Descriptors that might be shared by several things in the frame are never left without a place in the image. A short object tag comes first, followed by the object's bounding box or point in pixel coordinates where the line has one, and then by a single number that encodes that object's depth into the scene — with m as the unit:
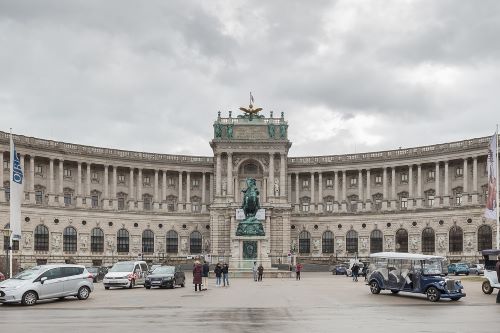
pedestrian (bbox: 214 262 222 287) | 55.66
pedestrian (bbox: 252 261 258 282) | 68.53
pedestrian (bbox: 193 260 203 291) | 49.41
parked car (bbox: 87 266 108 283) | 68.13
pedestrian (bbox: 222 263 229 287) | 56.44
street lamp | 53.48
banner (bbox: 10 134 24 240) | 52.98
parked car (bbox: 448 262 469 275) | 84.50
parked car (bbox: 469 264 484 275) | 84.73
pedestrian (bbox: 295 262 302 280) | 72.94
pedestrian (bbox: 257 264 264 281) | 67.44
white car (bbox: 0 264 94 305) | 36.77
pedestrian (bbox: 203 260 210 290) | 52.04
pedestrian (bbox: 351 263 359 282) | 66.94
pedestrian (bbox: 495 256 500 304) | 37.03
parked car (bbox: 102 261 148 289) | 53.41
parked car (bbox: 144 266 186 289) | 53.09
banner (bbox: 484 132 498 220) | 59.81
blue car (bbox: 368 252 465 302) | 38.72
